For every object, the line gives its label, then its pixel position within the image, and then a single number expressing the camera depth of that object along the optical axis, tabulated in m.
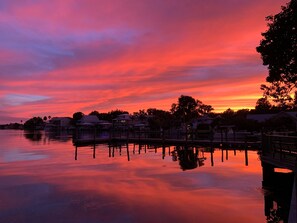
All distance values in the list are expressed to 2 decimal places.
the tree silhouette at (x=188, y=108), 99.51
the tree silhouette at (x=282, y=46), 19.96
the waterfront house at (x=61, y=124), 133.38
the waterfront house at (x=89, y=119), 100.92
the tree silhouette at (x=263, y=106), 65.70
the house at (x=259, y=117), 52.74
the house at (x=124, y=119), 99.97
